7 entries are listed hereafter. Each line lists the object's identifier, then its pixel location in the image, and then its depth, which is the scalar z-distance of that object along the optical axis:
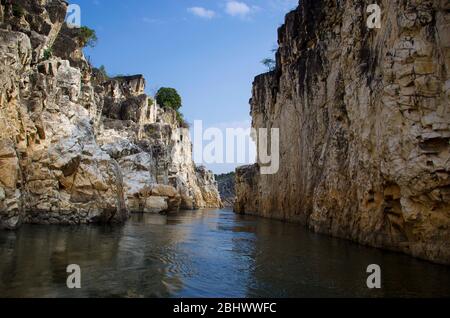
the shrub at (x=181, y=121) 77.12
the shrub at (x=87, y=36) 48.19
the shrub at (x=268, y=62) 54.93
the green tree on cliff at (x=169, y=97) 78.44
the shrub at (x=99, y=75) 54.11
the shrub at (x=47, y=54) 32.60
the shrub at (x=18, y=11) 30.44
